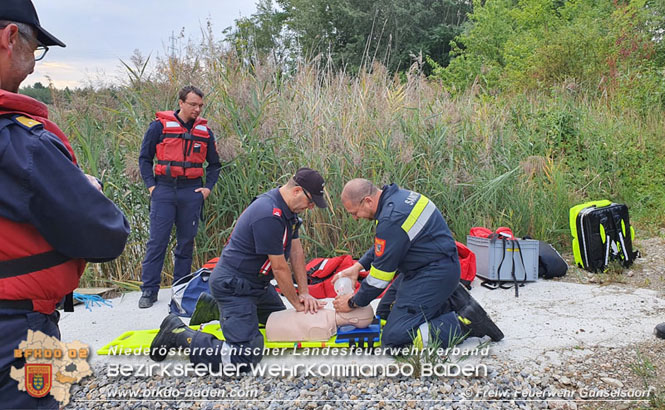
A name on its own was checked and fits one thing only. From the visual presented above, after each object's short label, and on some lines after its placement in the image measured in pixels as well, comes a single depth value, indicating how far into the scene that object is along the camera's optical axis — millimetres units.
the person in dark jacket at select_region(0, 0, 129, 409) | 1334
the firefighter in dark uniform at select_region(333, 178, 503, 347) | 3197
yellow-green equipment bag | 4934
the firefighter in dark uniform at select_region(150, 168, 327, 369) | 3049
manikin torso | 3242
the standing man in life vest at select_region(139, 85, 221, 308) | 4297
